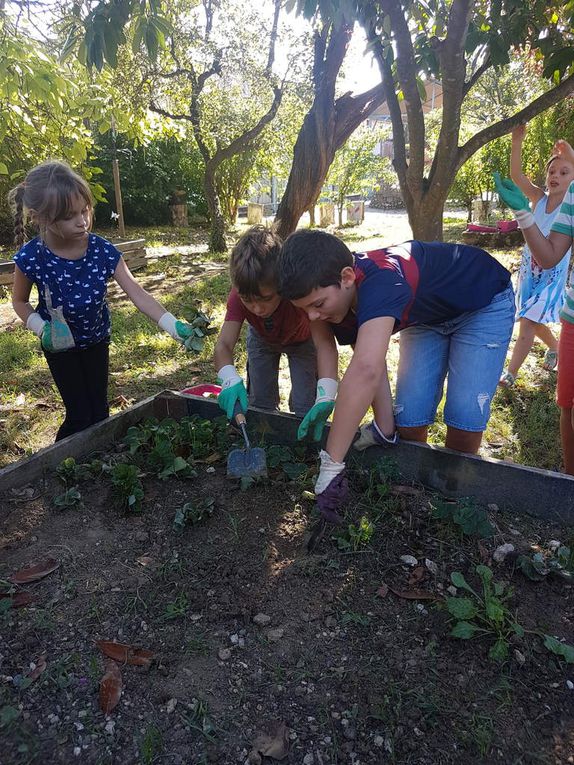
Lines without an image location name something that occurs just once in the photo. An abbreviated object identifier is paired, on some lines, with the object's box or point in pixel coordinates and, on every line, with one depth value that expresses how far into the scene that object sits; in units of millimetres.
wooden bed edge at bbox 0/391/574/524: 1962
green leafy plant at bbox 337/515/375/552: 1810
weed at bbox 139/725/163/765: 1212
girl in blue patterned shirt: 2215
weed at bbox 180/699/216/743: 1267
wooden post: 10305
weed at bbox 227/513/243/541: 1919
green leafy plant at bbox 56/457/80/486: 2189
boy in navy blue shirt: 1722
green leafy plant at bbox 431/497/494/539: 1789
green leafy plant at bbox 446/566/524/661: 1461
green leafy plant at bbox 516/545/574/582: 1667
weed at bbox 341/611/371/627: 1549
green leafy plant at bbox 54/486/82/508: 2049
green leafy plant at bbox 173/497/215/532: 1923
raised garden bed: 1267
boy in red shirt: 2012
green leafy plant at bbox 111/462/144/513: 2053
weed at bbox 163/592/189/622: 1584
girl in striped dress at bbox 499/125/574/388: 3600
